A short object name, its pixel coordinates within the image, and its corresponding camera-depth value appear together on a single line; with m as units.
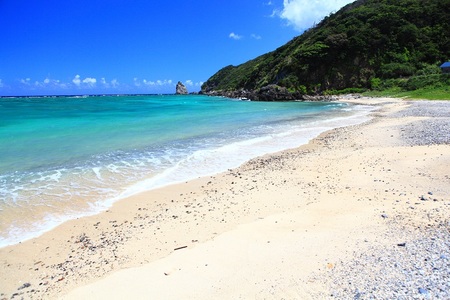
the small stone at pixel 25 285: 4.95
